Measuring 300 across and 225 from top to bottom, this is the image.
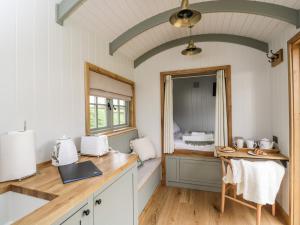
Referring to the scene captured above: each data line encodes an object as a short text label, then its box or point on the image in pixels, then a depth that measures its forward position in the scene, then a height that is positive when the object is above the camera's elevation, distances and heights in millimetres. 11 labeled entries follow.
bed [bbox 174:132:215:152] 3043 -537
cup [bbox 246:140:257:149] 2525 -467
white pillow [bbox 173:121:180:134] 3411 -296
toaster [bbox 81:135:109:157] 1646 -309
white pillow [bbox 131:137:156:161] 2889 -603
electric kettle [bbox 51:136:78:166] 1382 -320
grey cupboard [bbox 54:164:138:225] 926 -611
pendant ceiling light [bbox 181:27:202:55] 2359 +888
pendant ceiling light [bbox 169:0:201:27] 1427 +853
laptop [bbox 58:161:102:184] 1098 -406
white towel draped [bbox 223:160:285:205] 1809 -733
